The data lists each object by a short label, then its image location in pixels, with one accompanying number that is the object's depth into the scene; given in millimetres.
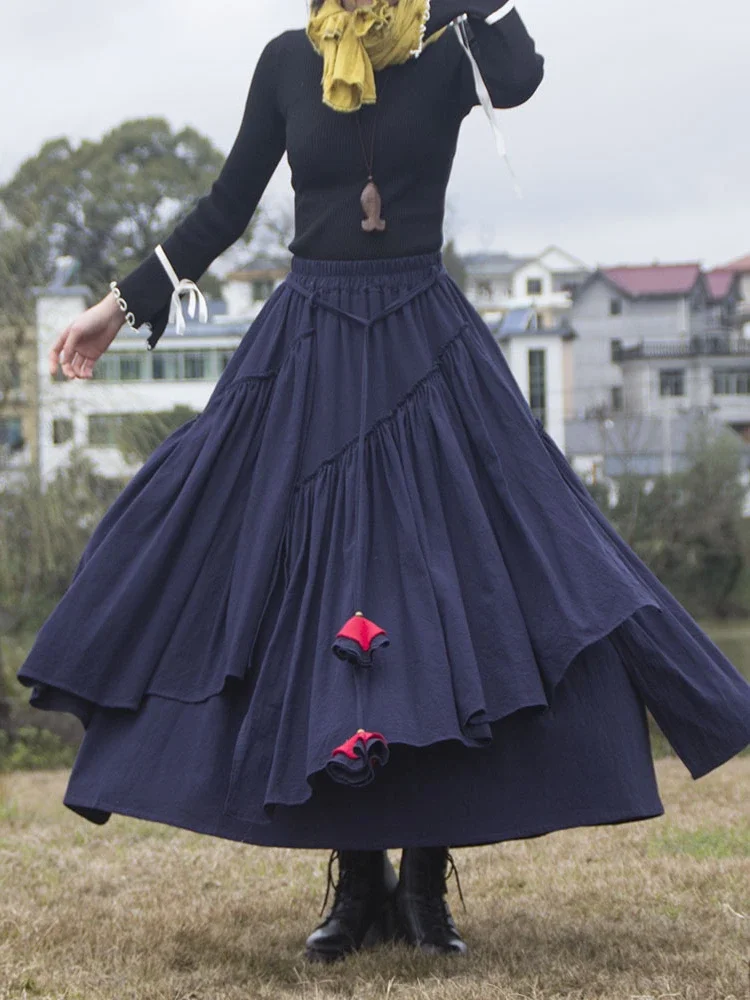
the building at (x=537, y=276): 66125
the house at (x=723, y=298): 63156
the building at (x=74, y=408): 18141
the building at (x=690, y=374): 57781
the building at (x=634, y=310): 59188
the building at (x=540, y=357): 52531
